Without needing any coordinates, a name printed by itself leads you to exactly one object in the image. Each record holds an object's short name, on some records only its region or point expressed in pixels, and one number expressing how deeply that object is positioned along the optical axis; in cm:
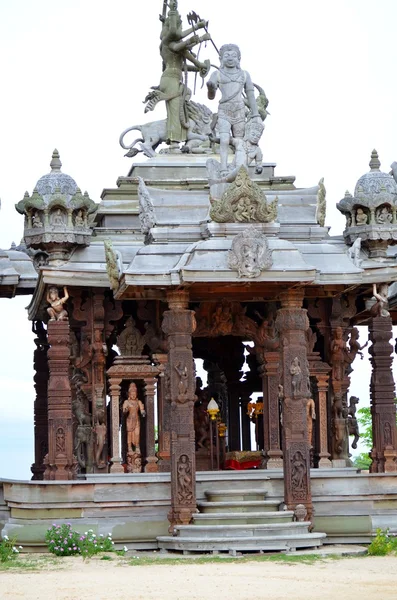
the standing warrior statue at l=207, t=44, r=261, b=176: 2761
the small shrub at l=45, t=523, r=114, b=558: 2373
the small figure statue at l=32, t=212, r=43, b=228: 2794
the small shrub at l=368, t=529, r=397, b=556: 2328
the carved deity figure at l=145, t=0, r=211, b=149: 3158
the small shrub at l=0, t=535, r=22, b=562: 2338
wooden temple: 2488
